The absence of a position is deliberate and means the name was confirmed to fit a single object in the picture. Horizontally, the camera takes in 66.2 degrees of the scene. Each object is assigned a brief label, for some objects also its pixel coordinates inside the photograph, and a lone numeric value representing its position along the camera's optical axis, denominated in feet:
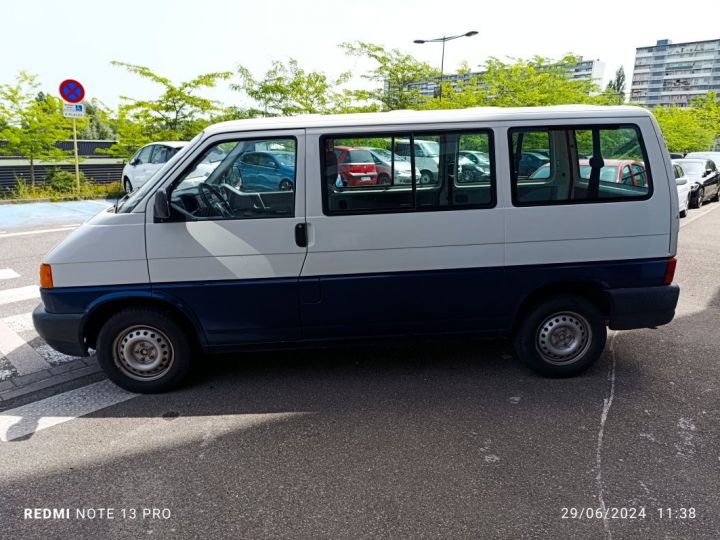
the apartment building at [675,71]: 481.05
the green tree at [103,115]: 62.39
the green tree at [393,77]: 70.23
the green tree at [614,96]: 79.61
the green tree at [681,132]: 113.10
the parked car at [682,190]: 45.47
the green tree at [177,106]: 59.26
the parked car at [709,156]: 66.87
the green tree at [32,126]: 54.80
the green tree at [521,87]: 67.15
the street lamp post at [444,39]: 82.42
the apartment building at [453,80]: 73.82
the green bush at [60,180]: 56.97
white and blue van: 13.38
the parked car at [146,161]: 46.96
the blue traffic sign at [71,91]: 50.01
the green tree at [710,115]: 140.16
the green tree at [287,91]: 64.03
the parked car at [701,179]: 54.80
